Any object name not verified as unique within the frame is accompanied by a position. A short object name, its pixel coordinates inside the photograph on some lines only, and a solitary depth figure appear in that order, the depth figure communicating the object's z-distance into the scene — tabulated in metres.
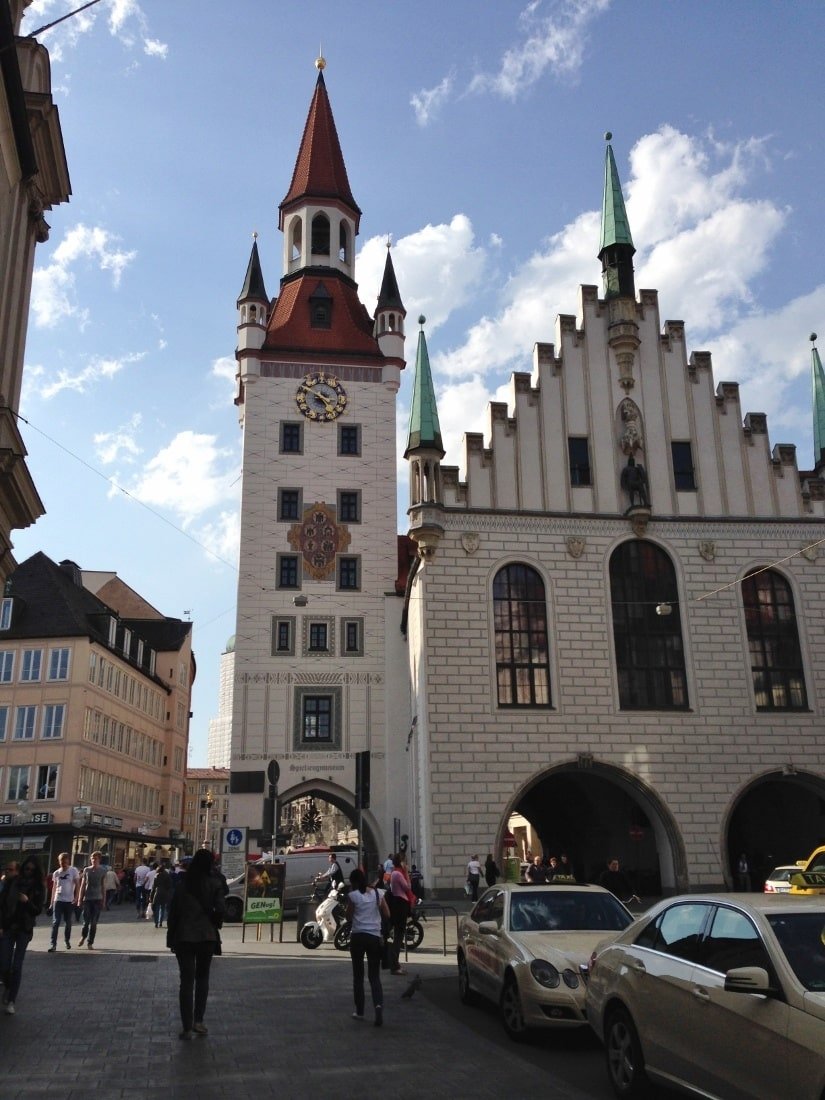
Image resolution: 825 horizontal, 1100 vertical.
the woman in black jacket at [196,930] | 9.78
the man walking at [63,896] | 18.72
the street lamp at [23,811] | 35.25
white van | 26.73
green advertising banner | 20.84
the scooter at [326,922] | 19.00
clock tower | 39.66
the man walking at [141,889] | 30.55
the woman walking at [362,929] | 10.97
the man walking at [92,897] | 19.42
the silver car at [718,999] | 5.87
